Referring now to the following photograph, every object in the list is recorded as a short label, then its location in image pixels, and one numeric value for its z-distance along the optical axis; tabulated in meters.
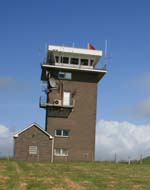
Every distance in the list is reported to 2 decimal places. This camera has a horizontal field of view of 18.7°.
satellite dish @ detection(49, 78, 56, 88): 66.19
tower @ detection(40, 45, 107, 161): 65.38
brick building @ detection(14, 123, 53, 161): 62.94
